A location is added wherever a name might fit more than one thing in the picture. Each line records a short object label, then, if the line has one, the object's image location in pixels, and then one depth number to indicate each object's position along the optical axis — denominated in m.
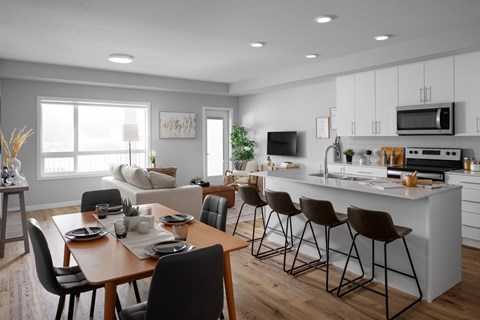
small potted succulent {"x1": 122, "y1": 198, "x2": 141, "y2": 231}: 2.37
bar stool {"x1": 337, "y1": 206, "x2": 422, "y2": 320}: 2.60
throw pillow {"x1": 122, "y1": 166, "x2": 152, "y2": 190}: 4.82
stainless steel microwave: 4.52
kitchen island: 2.82
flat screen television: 7.33
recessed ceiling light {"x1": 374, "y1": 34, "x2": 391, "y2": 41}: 4.38
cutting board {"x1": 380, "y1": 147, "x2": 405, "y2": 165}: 5.46
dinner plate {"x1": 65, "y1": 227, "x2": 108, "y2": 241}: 2.17
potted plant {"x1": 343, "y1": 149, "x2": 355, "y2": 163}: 6.07
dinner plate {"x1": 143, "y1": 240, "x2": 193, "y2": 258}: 1.86
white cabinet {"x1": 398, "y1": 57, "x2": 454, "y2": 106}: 4.52
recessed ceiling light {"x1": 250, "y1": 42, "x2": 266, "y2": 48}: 4.71
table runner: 1.97
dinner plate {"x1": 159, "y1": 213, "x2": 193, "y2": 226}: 2.58
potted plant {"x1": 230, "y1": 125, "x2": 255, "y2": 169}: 8.36
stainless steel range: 4.64
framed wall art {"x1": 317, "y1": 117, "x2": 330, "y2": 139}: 6.69
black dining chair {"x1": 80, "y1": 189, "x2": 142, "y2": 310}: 3.16
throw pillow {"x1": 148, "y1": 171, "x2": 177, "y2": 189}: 4.88
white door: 8.70
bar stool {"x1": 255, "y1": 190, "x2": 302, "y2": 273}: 3.50
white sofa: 4.62
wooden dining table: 1.66
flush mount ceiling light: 5.31
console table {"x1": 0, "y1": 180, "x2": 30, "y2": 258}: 3.88
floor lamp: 6.62
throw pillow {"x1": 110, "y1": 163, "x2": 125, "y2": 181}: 5.57
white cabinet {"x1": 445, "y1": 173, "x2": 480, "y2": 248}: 4.09
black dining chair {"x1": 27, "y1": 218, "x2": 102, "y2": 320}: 1.98
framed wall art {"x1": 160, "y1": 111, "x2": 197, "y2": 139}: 7.89
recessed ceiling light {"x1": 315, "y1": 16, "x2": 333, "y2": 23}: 3.69
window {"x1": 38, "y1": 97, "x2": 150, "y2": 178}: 6.61
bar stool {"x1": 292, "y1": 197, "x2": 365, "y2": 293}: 3.04
